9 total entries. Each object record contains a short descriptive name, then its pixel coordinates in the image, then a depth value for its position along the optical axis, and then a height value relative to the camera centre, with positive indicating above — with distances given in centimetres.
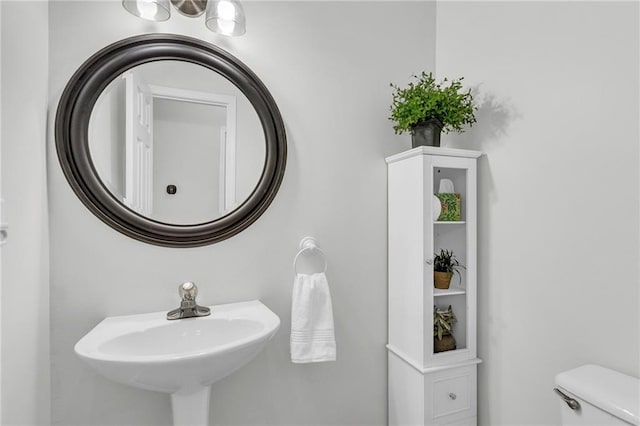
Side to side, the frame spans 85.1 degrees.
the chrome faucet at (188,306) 127 -35
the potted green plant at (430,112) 143 +42
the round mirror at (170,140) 125 +28
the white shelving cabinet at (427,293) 140 -34
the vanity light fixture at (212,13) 124 +73
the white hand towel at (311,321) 138 -44
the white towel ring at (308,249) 146 -16
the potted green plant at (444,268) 152 -25
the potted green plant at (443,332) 149 -52
